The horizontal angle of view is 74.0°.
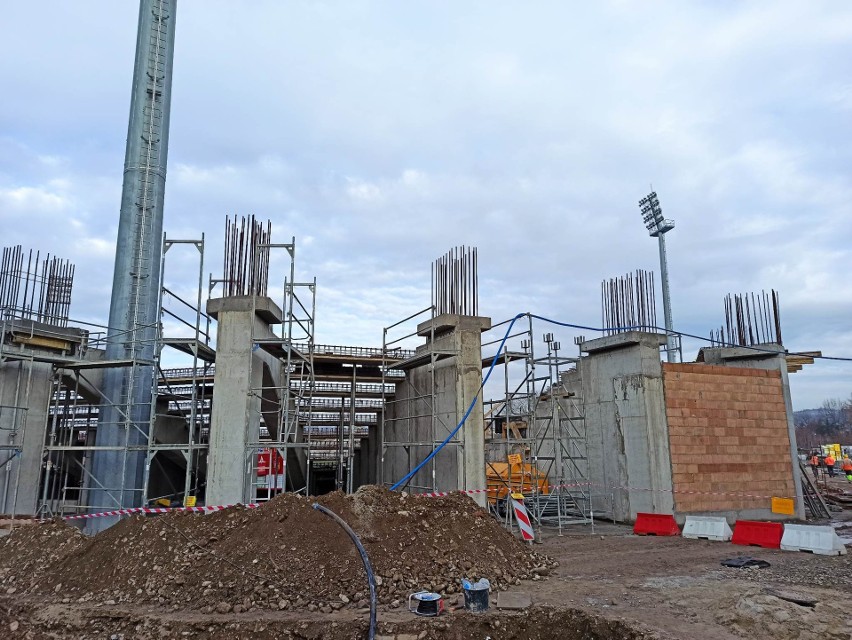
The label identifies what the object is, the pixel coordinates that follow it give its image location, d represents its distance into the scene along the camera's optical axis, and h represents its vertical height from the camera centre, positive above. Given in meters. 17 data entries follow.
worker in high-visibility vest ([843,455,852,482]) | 36.06 -2.29
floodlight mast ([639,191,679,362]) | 33.59 +13.08
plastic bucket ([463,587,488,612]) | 7.87 -2.28
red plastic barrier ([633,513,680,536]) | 14.80 -2.38
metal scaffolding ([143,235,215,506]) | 12.73 +0.75
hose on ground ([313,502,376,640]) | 6.87 -1.84
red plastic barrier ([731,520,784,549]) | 13.06 -2.32
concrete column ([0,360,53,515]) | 13.77 +0.15
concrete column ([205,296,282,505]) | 12.73 +0.79
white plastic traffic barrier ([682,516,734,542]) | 14.05 -2.36
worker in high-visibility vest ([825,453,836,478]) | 42.16 -2.35
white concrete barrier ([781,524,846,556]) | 12.18 -2.30
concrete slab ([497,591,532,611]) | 8.01 -2.39
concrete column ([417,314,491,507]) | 14.21 +1.31
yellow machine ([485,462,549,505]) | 17.19 -1.50
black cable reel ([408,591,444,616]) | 7.70 -2.30
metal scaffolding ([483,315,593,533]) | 15.12 -0.98
